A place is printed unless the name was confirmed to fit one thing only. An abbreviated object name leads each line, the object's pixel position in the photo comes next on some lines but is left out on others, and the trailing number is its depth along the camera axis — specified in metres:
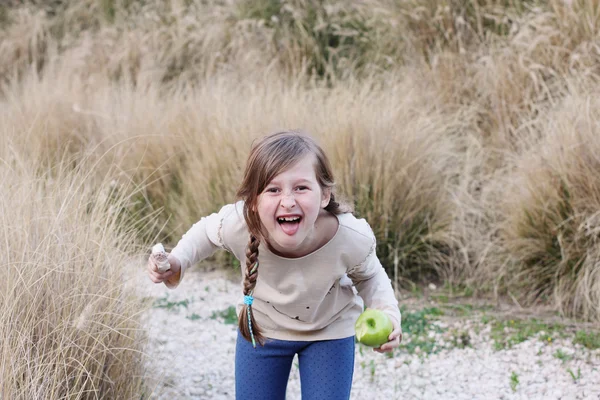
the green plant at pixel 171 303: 4.61
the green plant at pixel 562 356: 3.88
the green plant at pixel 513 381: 3.60
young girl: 2.36
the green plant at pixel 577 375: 3.66
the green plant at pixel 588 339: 4.00
